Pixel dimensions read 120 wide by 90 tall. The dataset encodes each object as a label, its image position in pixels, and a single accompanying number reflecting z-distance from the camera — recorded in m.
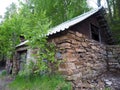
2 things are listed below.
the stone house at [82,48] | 6.32
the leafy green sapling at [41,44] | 6.46
